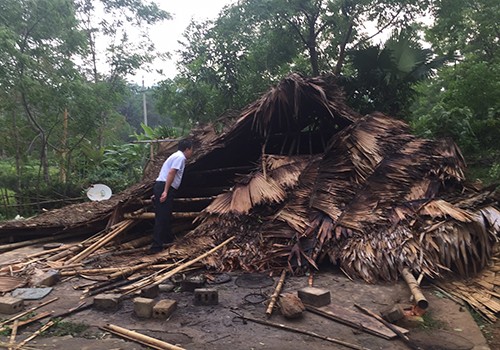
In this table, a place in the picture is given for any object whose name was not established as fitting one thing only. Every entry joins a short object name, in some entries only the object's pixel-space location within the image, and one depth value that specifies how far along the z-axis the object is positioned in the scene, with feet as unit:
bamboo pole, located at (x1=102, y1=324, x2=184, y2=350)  8.80
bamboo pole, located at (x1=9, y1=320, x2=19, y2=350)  9.19
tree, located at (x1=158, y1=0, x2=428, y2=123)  32.45
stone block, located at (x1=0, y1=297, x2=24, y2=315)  11.37
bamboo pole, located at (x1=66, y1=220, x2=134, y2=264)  16.78
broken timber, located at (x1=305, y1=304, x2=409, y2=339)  9.50
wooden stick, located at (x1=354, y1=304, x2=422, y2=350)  8.93
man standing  17.06
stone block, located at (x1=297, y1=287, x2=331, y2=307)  11.02
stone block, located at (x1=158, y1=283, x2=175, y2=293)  12.79
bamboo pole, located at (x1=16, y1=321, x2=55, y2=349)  9.26
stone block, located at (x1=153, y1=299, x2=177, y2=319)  10.61
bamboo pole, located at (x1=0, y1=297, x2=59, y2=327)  10.63
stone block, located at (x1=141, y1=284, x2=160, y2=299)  12.12
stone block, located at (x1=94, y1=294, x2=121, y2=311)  11.37
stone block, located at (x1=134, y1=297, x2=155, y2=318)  10.69
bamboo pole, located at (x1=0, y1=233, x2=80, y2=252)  20.55
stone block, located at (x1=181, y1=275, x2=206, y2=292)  12.71
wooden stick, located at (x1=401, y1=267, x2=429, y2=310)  10.43
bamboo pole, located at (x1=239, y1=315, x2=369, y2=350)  8.86
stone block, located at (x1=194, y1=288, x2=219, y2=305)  11.56
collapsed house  13.38
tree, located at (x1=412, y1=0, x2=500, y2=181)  27.09
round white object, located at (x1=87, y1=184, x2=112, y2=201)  33.47
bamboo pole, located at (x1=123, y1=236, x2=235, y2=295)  12.76
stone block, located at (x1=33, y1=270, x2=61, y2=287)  13.88
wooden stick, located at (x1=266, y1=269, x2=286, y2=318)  10.59
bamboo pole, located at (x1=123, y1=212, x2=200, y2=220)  19.22
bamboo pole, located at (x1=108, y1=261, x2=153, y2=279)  13.93
